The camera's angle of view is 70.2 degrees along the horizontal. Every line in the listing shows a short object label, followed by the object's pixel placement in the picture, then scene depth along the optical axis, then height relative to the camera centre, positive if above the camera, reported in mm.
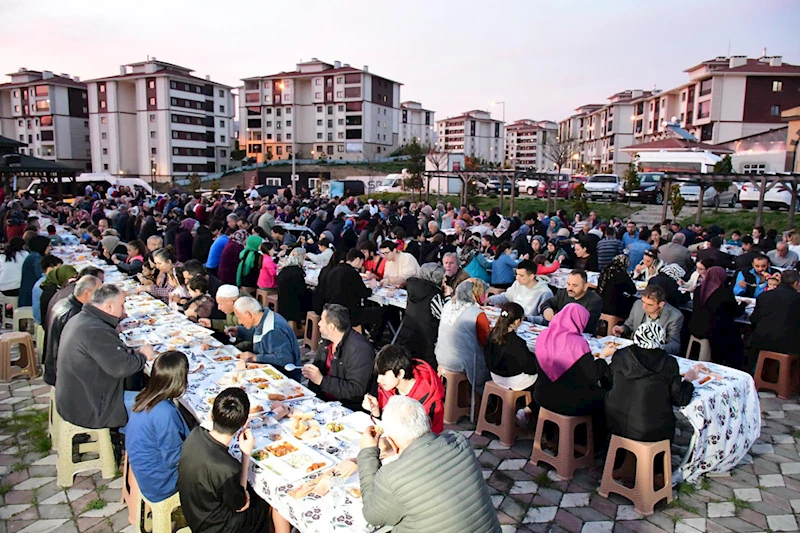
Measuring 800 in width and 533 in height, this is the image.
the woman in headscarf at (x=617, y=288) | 7582 -1328
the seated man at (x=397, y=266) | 8516 -1217
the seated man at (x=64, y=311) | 5219 -1222
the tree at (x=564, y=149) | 42828 +3086
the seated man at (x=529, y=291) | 6875 -1269
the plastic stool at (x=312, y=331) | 8344 -2180
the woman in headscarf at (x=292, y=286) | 8211 -1491
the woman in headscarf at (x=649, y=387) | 4230 -1475
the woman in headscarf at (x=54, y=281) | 6836 -1227
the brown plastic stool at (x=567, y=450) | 4797 -2212
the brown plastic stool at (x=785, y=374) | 6479 -2069
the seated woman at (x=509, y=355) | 5145 -1553
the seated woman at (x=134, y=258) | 8992 -1248
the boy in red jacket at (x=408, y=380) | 3863 -1346
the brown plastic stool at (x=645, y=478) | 4293 -2174
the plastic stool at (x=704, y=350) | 6785 -1898
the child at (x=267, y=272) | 9109 -1434
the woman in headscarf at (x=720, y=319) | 6598 -1489
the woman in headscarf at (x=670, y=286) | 7133 -1207
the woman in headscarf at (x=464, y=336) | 5605 -1485
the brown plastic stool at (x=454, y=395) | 5844 -2150
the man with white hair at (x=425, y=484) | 2535 -1344
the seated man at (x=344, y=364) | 4543 -1443
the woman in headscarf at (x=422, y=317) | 6086 -1412
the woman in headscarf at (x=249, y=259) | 9570 -1290
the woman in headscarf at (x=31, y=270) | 8258 -1331
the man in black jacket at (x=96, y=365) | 4309 -1409
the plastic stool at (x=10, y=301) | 8633 -1897
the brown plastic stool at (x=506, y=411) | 5398 -2122
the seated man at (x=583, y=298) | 6211 -1201
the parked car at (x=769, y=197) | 21922 -199
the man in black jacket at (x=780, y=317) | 6355 -1408
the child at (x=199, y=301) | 6414 -1343
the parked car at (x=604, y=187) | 28438 +69
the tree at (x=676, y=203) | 19994 -462
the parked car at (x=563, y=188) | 30781 -56
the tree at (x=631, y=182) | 24844 +301
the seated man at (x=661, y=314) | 5551 -1267
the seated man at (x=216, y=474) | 3119 -1599
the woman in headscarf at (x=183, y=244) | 11742 -1310
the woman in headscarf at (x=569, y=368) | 4695 -1490
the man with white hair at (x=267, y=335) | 5117 -1373
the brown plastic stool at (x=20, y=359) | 6918 -2220
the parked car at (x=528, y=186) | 34875 +63
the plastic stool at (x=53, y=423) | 5195 -2267
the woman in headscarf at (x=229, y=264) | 9812 -1413
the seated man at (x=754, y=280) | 7926 -1279
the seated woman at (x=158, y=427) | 3506 -1517
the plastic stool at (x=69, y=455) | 4582 -2267
